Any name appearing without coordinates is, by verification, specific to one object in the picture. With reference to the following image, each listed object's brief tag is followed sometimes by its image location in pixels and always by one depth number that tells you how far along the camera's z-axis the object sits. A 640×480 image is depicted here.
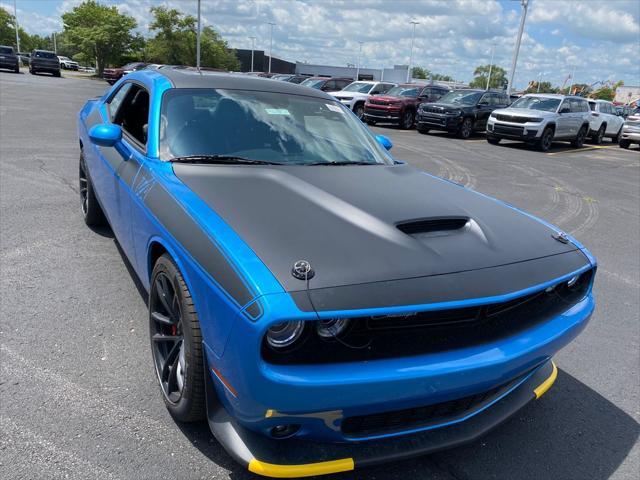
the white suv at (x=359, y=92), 21.36
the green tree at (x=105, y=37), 48.06
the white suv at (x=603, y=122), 20.94
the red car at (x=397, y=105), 19.55
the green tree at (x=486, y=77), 127.25
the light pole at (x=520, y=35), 27.70
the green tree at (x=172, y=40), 48.25
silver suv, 15.92
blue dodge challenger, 1.77
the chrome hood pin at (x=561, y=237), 2.64
